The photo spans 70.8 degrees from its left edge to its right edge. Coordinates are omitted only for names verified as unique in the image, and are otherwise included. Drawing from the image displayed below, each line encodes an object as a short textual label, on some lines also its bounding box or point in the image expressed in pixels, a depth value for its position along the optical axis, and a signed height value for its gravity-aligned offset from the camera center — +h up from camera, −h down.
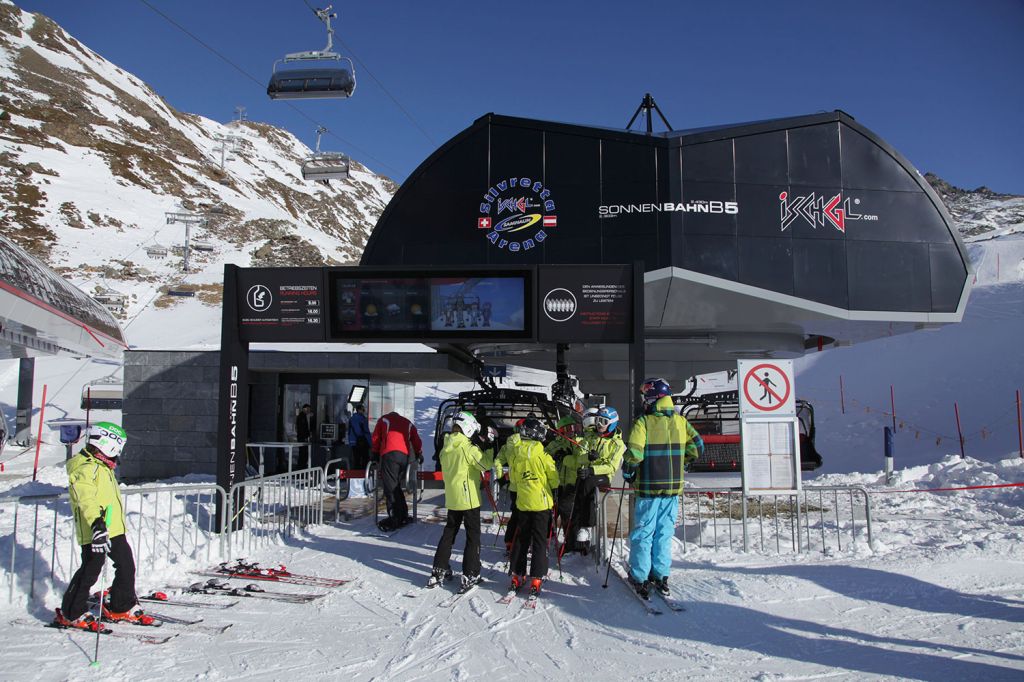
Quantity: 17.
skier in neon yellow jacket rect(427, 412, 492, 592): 7.18 -0.85
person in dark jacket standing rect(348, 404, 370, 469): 15.16 -0.75
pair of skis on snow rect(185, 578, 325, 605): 6.60 -1.75
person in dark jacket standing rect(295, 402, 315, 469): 17.91 -0.63
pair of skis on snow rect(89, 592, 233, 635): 5.64 -1.74
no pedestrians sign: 8.51 +0.12
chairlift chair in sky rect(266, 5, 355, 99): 18.08 +8.06
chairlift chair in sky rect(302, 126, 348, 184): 33.05 +10.88
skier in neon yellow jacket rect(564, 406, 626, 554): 7.37 -0.68
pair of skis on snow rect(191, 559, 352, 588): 7.26 -1.75
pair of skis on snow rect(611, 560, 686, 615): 6.03 -1.75
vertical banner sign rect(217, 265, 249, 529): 9.42 +0.22
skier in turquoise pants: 6.40 -0.75
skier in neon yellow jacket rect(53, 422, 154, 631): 5.60 -0.98
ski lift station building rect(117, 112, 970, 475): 13.48 +3.48
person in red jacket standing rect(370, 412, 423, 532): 10.61 -0.88
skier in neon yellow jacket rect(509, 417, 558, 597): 6.94 -0.90
